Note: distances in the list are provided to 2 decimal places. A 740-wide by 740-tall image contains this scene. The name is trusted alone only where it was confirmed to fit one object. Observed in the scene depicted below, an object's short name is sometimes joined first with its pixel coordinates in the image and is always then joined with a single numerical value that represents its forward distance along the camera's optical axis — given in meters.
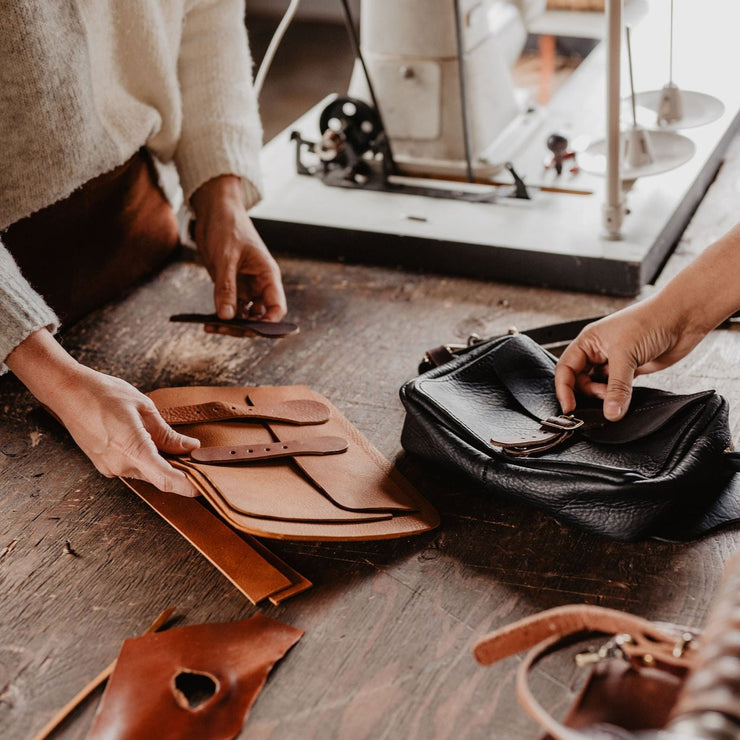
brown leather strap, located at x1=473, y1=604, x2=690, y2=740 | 0.72
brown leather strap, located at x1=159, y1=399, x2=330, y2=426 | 1.11
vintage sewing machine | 1.49
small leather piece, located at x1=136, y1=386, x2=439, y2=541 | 0.96
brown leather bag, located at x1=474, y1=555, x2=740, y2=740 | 0.68
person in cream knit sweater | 1.03
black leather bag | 0.92
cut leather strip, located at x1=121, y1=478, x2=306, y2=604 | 0.93
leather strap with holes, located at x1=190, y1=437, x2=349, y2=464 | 1.03
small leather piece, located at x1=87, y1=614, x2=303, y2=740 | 0.78
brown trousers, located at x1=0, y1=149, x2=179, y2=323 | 1.31
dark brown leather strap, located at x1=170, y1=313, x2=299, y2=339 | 1.33
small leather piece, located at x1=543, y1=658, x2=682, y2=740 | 0.71
